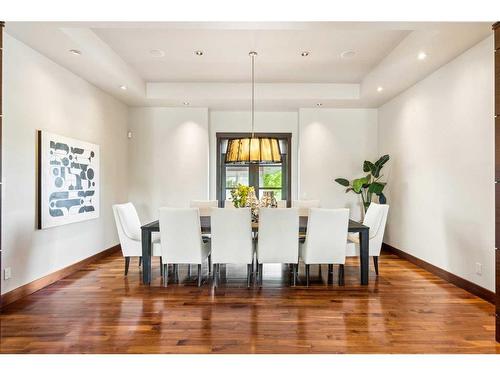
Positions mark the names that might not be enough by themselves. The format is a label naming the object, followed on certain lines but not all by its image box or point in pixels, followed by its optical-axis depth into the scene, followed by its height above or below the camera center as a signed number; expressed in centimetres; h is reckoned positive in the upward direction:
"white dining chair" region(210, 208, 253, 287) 357 -56
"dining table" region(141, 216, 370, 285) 379 -71
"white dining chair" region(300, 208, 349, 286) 360 -57
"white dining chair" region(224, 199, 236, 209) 543 -31
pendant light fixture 374 +39
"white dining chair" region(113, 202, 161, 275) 398 -67
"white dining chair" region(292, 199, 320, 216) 534 -30
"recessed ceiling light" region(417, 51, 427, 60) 373 +150
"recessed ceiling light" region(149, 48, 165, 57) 419 +171
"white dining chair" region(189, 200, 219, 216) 534 -31
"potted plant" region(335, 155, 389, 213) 539 +4
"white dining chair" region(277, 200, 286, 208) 553 -31
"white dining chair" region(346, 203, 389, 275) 397 -63
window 655 +20
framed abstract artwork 365 +6
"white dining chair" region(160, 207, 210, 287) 362 -58
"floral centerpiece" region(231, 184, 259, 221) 410 -17
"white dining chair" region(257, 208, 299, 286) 357 -56
